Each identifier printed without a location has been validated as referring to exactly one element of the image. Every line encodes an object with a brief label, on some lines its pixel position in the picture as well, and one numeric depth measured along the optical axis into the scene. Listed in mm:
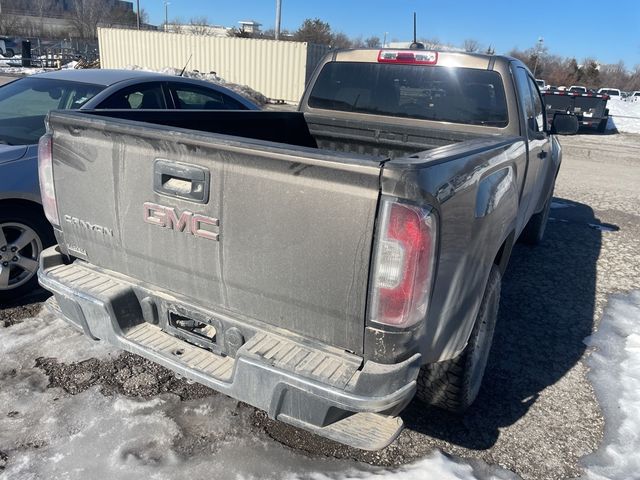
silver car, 3760
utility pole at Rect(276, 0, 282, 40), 29766
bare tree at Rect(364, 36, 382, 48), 77681
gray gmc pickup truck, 1931
